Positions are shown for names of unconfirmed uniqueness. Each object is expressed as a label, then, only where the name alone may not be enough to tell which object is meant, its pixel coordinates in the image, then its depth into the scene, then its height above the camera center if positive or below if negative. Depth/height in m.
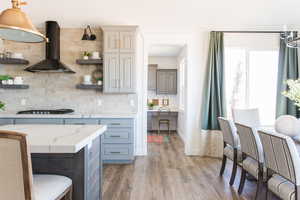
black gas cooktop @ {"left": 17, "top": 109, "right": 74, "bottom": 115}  4.26 -0.36
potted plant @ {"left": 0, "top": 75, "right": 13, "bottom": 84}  4.09 +0.30
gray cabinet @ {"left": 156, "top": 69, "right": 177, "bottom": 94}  7.66 +0.40
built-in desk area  7.29 -0.81
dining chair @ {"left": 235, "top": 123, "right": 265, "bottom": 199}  2.38 -0.69
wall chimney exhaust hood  4.22 +0.76
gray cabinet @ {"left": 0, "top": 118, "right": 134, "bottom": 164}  4.00 -0.81
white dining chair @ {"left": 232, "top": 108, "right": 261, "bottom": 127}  3.77 -0.39
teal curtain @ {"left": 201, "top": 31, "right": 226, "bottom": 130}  4.49 +0.17
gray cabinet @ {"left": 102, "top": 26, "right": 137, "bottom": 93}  4.26 +0.70
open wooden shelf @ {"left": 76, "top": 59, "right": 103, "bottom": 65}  4.37 +0.67
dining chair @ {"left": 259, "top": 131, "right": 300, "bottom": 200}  1.78 -0.62
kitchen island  1.44 -0.51
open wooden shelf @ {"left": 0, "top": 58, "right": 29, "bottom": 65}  4.24 +0.66
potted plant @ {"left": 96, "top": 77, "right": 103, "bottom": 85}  4.42 +0.27
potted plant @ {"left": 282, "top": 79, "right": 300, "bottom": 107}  2.57 +0.04
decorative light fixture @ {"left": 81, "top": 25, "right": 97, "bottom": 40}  4.36 +1.20
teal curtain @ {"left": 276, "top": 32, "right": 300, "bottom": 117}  4.51 +0.43
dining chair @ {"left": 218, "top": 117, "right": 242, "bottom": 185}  3.01 -0.69
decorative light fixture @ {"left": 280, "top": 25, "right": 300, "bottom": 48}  2.80 +0.71
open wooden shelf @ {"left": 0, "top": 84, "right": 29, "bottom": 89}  4.33 +0.16
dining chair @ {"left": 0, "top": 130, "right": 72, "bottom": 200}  1.11 -0.41
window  4.80 +0.32
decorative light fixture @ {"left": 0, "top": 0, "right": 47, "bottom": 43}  1.81 +0.61
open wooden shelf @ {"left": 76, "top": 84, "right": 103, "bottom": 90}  4.41 +0.14
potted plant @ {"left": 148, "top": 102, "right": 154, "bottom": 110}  7.61 -0.42
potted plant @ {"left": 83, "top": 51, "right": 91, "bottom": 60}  4.41 +0.81
